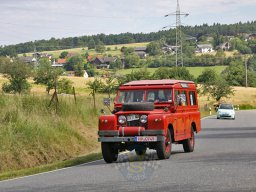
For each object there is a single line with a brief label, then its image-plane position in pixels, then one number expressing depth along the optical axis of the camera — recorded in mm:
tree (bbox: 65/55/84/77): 155388
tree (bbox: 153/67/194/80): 96331
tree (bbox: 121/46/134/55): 193650
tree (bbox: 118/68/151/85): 86562
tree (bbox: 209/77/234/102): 101625
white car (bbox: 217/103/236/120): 51938
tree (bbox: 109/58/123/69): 159800
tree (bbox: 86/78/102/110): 80062
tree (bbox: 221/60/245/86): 138250
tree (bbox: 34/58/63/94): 87000
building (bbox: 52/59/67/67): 177688
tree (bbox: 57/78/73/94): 82750
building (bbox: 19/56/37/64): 178275
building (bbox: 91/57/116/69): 174750
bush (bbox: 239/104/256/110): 96000
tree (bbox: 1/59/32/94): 84688
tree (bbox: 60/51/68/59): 194625
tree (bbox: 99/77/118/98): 76144
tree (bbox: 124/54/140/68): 155000
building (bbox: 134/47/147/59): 184525
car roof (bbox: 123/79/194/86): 18656
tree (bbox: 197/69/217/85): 118006
